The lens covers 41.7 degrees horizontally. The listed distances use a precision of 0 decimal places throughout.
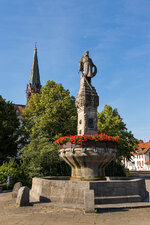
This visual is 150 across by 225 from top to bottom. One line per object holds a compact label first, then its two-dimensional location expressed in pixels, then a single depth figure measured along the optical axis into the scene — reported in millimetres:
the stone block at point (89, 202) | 8086
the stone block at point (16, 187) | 12353
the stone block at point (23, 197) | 9469
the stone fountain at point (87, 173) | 9427
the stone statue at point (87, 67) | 15670
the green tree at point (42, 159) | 20161
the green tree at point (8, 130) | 29047
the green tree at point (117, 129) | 31203
